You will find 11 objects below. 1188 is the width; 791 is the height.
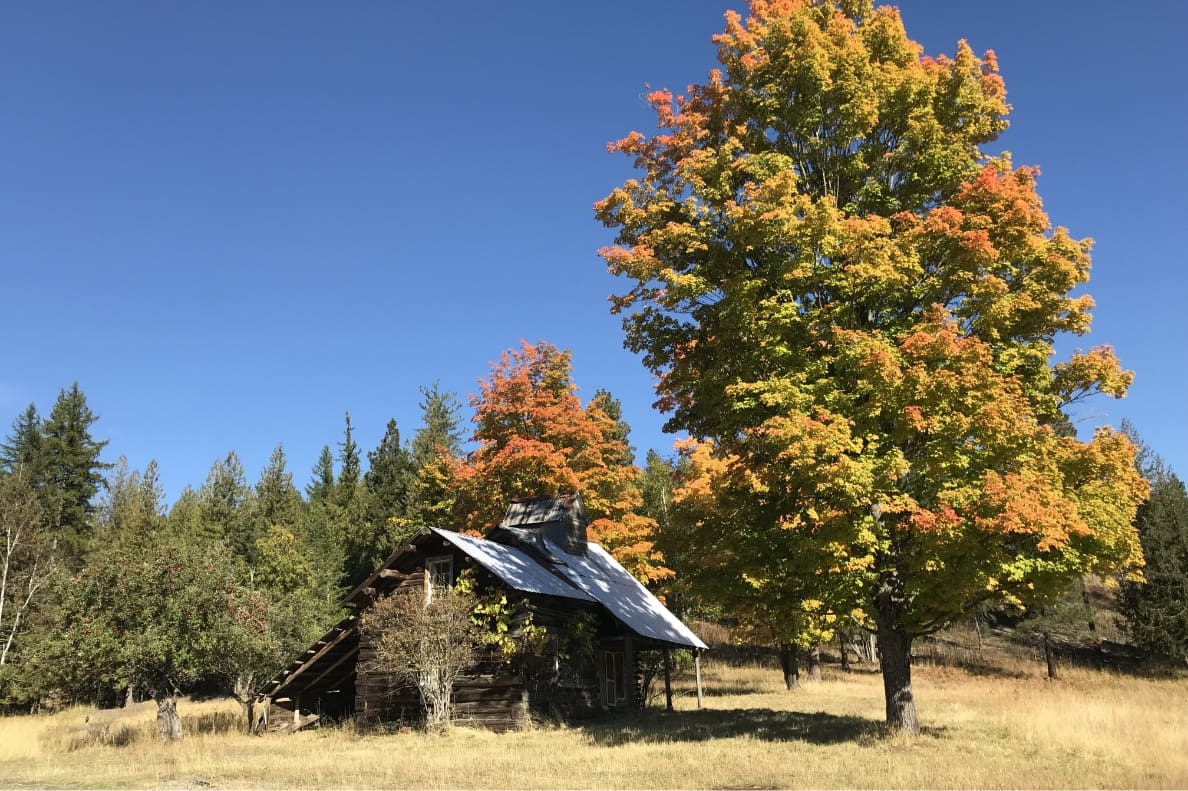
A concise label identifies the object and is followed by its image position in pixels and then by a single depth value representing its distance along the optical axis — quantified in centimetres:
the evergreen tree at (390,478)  5750
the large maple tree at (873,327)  1366
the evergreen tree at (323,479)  7600
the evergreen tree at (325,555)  5166
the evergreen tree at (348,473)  7094
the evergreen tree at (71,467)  5950
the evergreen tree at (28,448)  6159
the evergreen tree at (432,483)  4259
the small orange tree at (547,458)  3794
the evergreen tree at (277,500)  6054
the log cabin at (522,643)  2362
